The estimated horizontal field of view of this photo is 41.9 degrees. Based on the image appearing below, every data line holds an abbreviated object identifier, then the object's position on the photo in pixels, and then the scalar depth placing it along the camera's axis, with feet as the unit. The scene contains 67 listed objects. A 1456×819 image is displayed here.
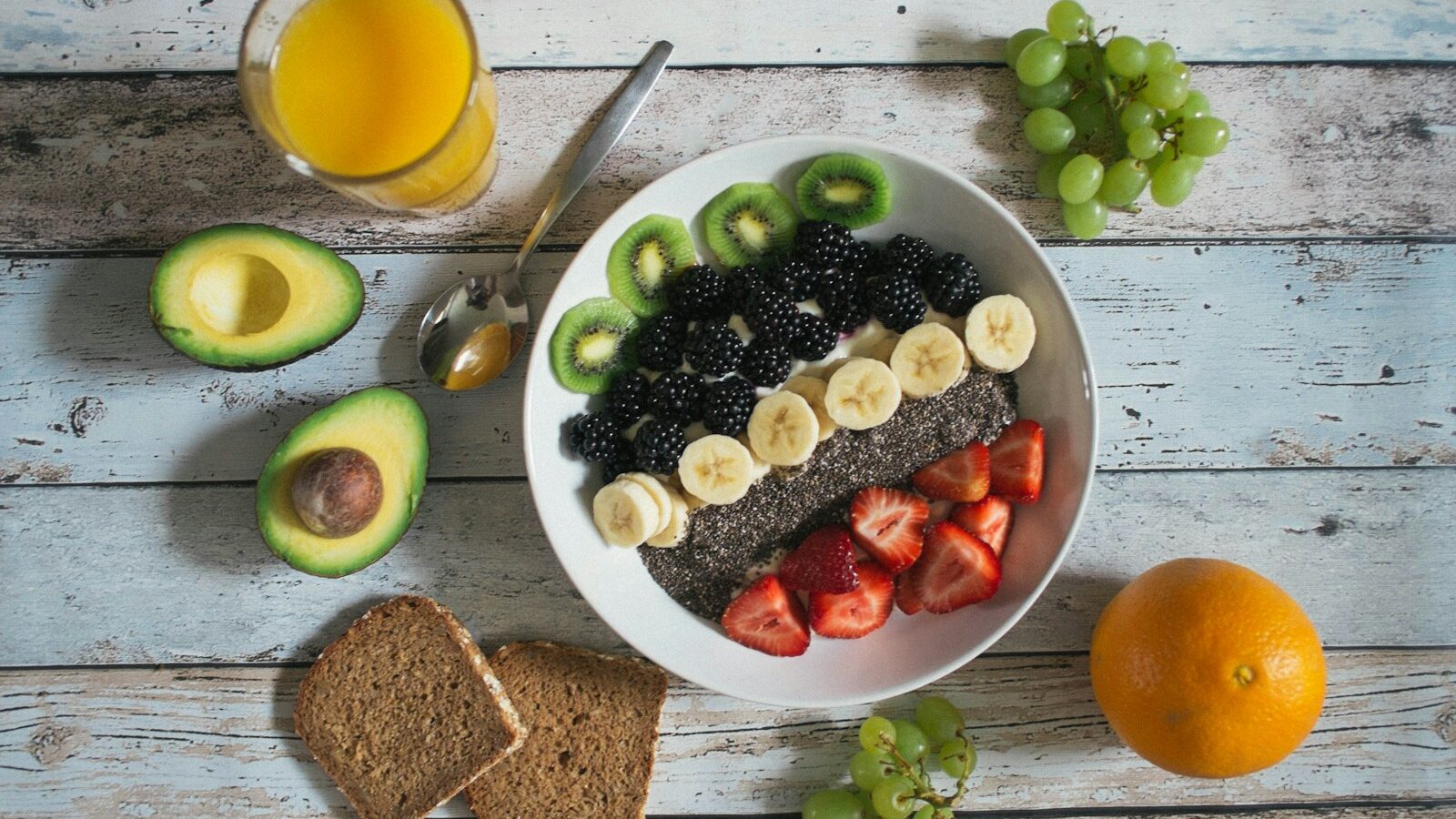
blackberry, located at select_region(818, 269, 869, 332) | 2.44
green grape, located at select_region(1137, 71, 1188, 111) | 2.43
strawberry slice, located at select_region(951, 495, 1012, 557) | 2.47
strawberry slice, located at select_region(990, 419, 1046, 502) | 2.45
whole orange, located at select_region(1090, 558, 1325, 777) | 2.35
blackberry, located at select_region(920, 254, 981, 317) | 2.44
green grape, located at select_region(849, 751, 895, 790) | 2.48
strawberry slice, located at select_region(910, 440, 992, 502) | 2.45
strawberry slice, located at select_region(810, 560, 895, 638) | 2.46
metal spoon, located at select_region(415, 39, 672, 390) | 2.47
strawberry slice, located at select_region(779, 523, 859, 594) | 2.42
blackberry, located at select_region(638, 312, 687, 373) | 2.44
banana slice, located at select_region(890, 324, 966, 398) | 2.43
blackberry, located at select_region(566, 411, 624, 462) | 2.43
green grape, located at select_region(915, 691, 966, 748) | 2.51
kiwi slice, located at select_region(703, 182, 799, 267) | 2.45
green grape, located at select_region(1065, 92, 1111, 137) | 2.51
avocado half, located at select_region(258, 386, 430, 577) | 2.42
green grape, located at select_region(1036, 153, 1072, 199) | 2.50
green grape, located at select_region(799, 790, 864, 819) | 2.49
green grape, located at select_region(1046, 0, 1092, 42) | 2.45
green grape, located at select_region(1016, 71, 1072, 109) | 2.49
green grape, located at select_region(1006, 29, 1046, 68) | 2.49
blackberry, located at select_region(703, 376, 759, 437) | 2.42
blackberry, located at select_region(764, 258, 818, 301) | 2.43
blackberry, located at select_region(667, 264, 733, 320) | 2.44
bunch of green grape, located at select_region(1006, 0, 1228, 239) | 2.45
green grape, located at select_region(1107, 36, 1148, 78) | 2.44
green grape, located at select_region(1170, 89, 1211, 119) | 2.47
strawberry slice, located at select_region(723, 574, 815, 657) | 2.45
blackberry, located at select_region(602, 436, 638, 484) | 2.45
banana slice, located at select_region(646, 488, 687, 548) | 2.46
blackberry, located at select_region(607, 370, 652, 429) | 2.44
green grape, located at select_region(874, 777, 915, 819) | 2.45
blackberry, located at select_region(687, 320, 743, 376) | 2.41
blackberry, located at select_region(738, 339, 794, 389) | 2.42
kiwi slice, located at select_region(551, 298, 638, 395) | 2.43
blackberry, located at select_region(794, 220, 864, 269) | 2.43
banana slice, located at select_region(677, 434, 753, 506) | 2.42
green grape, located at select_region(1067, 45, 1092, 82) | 2.49
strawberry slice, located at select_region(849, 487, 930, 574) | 2.45
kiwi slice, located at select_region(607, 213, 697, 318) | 2.44
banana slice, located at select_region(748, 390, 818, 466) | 2.42
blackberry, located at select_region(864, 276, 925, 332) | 2.42
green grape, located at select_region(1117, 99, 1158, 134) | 2.46
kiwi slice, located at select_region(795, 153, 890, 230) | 2.42
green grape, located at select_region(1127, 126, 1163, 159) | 2.44
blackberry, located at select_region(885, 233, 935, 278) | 2.45
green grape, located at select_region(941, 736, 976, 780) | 2.48
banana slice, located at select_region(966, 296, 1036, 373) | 2.43
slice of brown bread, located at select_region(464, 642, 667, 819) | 2.53
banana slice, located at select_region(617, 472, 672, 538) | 2.44
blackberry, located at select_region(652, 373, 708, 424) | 2.42
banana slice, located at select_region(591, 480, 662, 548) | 2.41
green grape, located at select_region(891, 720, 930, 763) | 2.49
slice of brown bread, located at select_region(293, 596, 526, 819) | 2.50
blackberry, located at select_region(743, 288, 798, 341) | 2.40
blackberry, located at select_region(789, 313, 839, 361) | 2.42
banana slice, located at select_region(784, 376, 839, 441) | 2.46
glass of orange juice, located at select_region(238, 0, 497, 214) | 2.32
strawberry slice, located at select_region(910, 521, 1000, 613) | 2.45
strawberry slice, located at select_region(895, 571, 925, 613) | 2.49
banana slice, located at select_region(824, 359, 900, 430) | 2.42
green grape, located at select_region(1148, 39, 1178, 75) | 2.45
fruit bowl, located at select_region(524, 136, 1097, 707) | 2.41
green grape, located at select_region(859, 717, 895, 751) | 2.47
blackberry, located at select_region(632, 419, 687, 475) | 2.41
